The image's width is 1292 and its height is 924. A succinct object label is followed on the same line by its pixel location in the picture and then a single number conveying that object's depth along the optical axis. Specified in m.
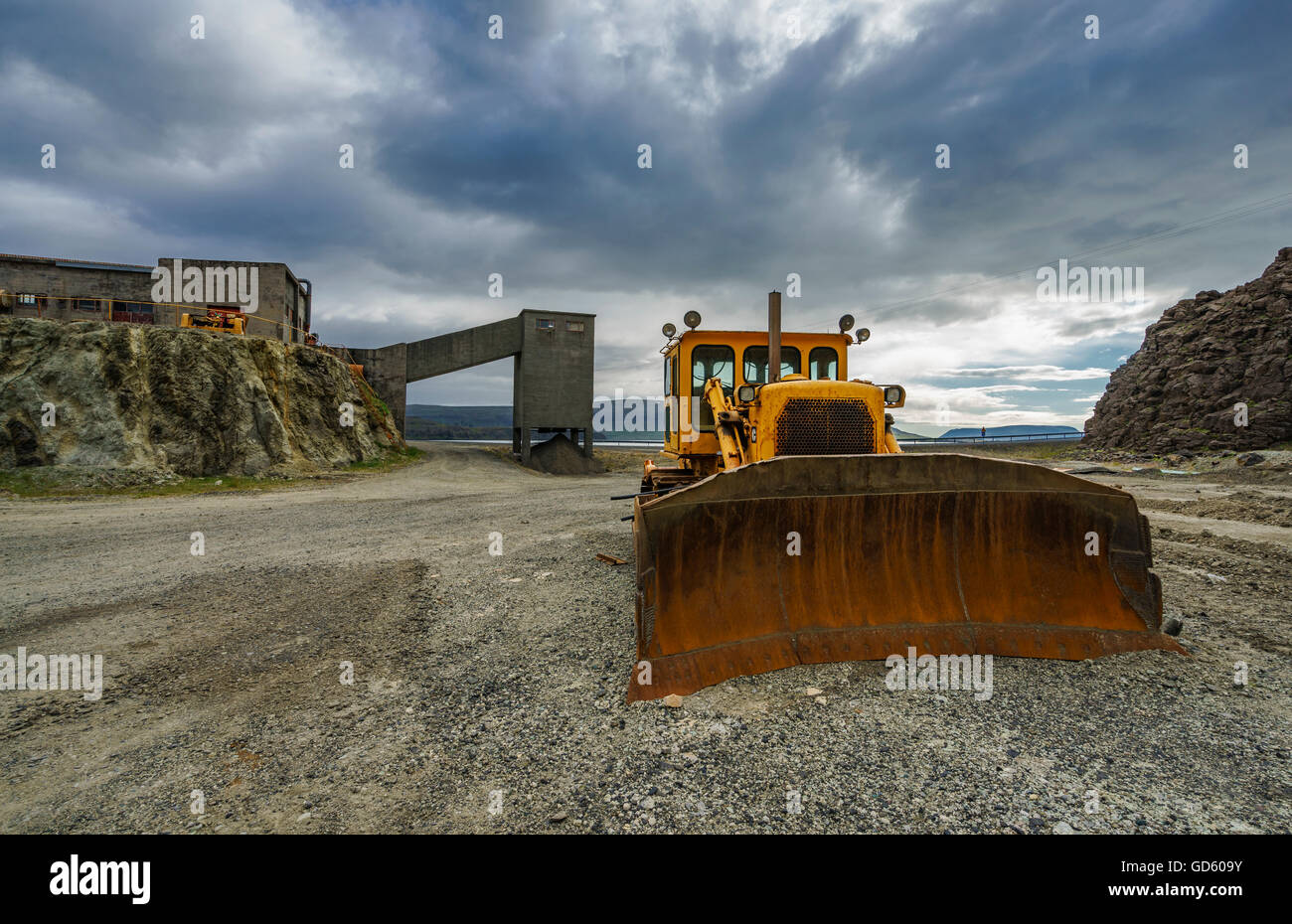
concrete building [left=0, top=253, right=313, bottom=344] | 26.66
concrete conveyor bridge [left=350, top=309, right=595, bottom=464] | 29.62
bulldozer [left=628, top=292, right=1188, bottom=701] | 3.44
